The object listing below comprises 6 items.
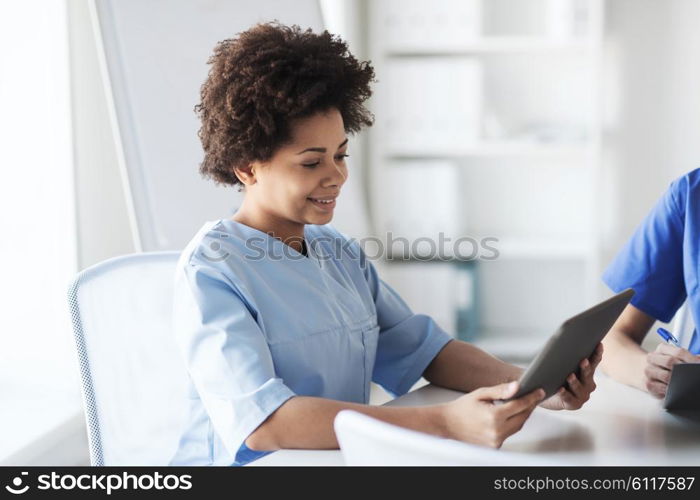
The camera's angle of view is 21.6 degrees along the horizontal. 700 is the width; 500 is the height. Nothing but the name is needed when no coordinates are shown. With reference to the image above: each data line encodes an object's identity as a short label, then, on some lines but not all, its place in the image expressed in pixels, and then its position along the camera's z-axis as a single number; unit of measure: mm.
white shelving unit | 6449
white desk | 3660
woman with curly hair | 3902
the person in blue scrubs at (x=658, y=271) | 4465
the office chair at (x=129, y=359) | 4281
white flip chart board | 4946
